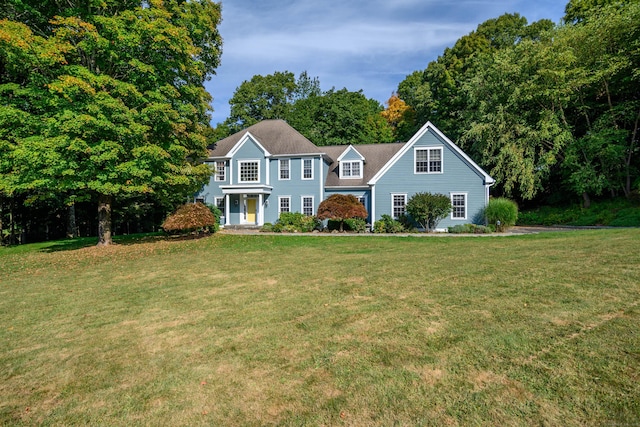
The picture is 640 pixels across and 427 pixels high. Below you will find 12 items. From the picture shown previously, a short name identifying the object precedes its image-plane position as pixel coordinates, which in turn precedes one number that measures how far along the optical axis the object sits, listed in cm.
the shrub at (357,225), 2152
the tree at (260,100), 4097
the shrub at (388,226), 2050
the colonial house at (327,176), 2098
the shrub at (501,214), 1925
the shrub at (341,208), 2041
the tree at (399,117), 4038
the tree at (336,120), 3800
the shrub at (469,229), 1900
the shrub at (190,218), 1808
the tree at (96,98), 1316
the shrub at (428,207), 1983
